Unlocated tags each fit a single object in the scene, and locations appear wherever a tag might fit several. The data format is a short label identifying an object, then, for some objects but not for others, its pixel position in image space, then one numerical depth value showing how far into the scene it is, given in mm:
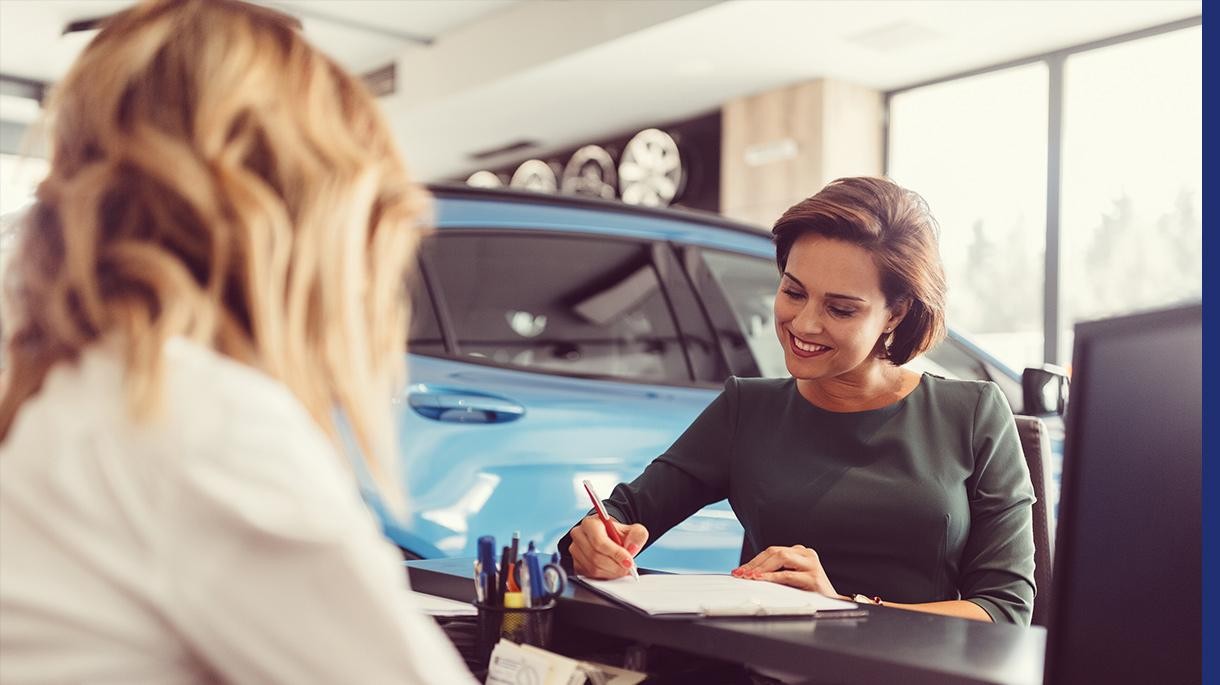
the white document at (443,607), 1223
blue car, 2391
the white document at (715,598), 1086
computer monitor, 707
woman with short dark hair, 1623
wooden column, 7059
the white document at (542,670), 1021
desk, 896
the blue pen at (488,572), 1129
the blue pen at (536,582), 1133
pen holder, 1121
